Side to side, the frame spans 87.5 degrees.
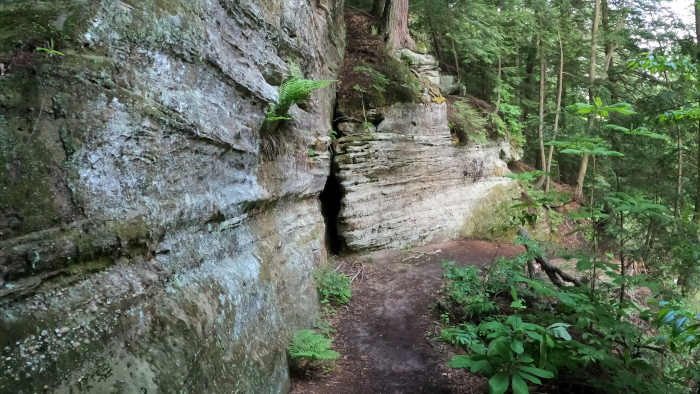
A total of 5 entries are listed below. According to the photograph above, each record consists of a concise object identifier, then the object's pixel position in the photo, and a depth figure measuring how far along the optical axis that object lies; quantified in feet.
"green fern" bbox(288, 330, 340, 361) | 15.07
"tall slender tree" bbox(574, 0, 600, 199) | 41.60
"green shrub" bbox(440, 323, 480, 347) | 18.25
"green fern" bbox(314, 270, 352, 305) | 22.44
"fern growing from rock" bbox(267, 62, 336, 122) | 17.84
